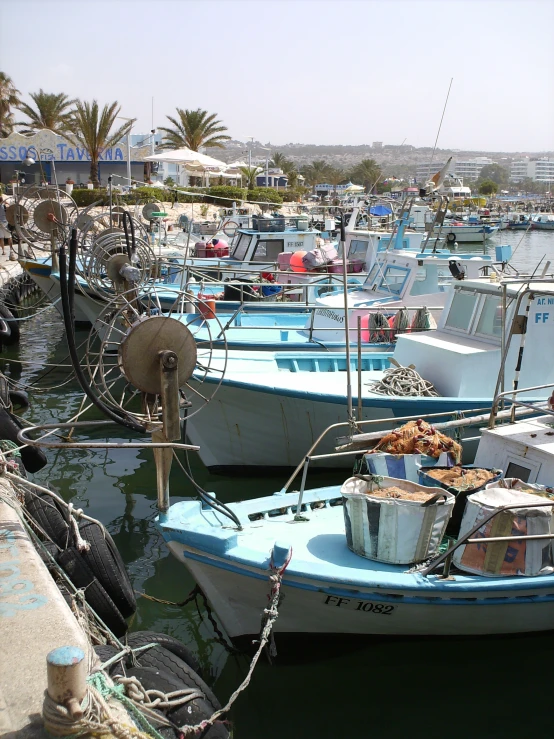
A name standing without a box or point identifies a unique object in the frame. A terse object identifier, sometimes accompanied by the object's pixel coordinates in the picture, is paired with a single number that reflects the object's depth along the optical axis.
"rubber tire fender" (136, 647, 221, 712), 4.67
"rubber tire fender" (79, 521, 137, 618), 6.25
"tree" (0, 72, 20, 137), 45.06
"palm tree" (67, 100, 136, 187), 40.41
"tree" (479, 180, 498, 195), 114.25
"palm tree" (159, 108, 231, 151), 47.47
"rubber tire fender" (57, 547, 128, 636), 6.05
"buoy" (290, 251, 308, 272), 17.21
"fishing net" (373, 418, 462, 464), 6.80
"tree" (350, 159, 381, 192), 73.58
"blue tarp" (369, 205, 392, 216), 29.57
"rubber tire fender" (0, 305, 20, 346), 16.78
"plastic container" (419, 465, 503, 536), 6.06
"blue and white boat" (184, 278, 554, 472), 9.02
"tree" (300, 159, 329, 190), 80.19
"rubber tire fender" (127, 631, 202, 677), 5.09
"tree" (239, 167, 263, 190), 46.66
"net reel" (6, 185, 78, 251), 11.88
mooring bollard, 3.22
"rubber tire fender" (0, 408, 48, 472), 8.84
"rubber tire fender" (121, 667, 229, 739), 4.33
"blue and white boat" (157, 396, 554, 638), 5.33
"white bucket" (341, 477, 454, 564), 5.35
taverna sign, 39.78
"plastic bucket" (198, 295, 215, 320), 12.74
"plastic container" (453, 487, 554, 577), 5.39
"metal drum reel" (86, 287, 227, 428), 5.09
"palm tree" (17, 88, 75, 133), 45.62
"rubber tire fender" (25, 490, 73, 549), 6.57
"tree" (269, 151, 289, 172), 81.74
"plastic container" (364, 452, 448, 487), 6.64
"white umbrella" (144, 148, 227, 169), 27.70
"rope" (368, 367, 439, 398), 9.09
